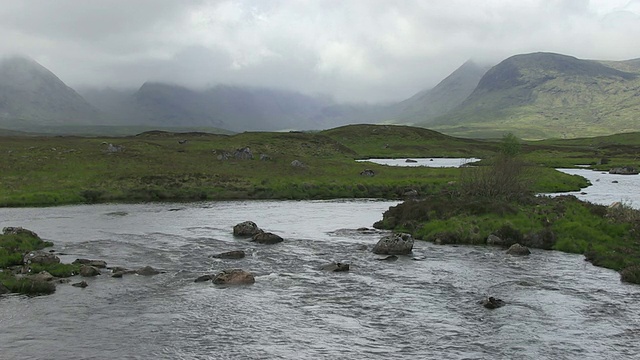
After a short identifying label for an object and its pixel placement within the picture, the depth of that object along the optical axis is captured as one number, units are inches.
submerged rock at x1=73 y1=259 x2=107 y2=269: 1457.9
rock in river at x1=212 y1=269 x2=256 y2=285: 1321.4
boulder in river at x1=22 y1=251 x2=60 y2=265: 1432.5
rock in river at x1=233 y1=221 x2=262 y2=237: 1989.4
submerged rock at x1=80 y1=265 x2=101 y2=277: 1364.4
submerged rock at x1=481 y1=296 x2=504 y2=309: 1130.7
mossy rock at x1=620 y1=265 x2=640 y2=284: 1336.1
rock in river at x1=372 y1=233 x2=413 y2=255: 1679.4
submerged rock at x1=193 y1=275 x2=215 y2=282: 1342.3
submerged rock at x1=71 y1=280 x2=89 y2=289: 1261.4
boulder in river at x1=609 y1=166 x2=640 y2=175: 4965.1
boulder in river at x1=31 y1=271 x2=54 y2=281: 1272.1
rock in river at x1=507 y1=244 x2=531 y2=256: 1651.1
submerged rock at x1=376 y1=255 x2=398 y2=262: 1594.5
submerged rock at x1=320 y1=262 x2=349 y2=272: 1456.7
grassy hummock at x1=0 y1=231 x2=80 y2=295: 1216.8
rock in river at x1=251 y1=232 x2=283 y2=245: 1865.2
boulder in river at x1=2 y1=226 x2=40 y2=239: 1749.9
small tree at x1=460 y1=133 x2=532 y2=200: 2352.4
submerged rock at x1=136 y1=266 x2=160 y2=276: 1397.6
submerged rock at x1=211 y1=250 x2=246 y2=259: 1608.0
